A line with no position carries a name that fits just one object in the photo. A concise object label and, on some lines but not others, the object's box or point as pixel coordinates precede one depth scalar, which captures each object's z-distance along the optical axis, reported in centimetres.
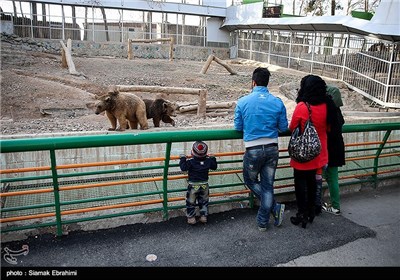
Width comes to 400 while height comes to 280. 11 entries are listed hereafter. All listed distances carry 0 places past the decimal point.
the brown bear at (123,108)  720
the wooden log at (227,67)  1907
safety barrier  306
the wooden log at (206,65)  1894
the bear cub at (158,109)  869
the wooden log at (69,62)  1684
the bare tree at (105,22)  2939
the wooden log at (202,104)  1114
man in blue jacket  337
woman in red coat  350
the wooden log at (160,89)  1007
